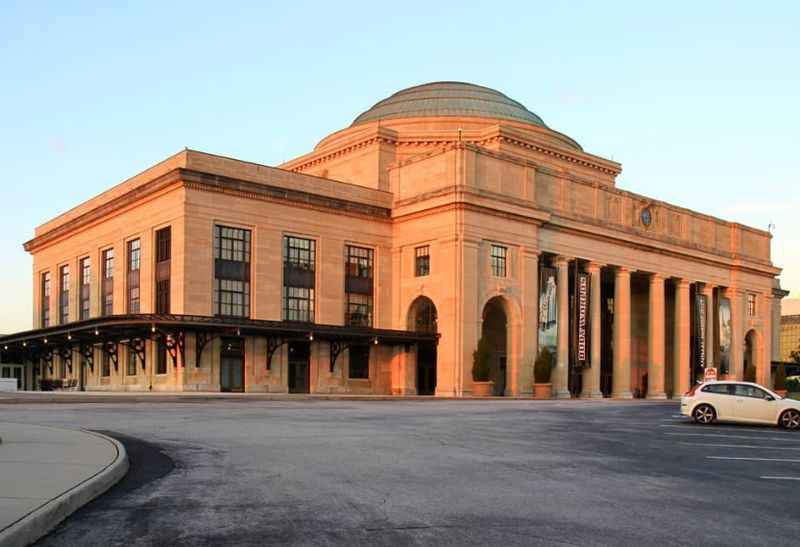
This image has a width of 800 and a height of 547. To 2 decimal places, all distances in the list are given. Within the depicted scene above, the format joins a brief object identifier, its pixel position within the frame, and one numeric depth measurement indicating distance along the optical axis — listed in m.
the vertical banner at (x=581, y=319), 65.44
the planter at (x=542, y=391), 59.56
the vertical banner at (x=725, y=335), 79.94
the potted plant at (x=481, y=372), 56.31
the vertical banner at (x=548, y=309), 62.56
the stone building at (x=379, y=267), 53.88
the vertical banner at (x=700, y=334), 76.81
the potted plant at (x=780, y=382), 85.56
